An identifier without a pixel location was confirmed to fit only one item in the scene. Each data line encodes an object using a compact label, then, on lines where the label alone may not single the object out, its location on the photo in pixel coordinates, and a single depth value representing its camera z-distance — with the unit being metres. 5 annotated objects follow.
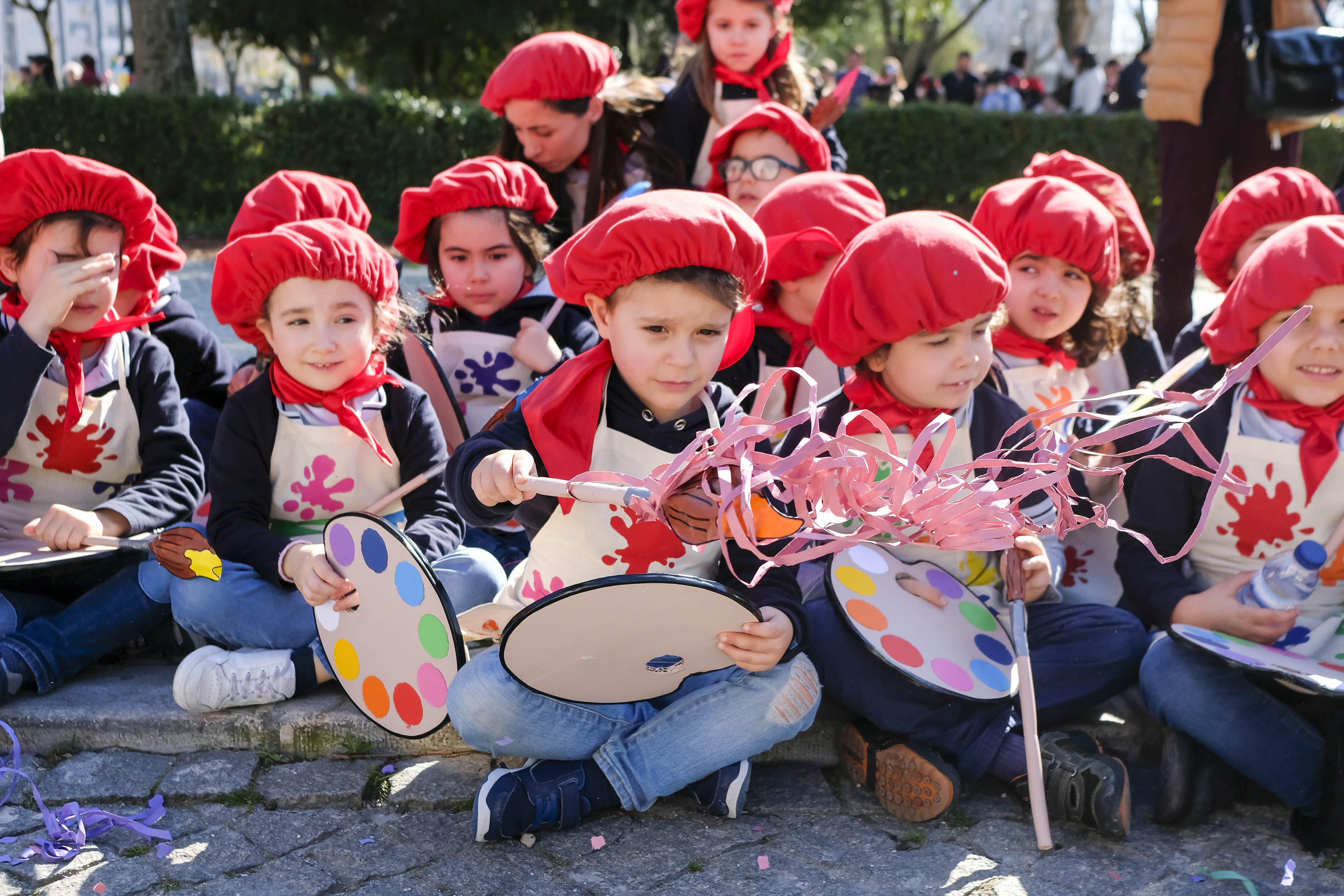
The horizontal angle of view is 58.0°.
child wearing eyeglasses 3.62
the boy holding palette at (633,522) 2.14
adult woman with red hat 3.76
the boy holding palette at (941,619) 2.27
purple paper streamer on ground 2.12
